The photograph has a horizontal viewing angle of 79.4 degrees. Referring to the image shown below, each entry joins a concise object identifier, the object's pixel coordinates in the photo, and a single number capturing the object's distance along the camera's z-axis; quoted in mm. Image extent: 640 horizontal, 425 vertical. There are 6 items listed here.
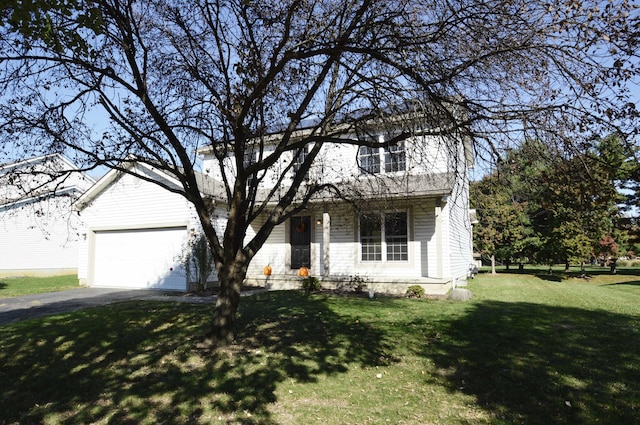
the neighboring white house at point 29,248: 22797
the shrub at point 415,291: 12820
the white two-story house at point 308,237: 13914
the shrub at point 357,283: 14167
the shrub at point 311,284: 14195
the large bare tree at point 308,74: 4387
